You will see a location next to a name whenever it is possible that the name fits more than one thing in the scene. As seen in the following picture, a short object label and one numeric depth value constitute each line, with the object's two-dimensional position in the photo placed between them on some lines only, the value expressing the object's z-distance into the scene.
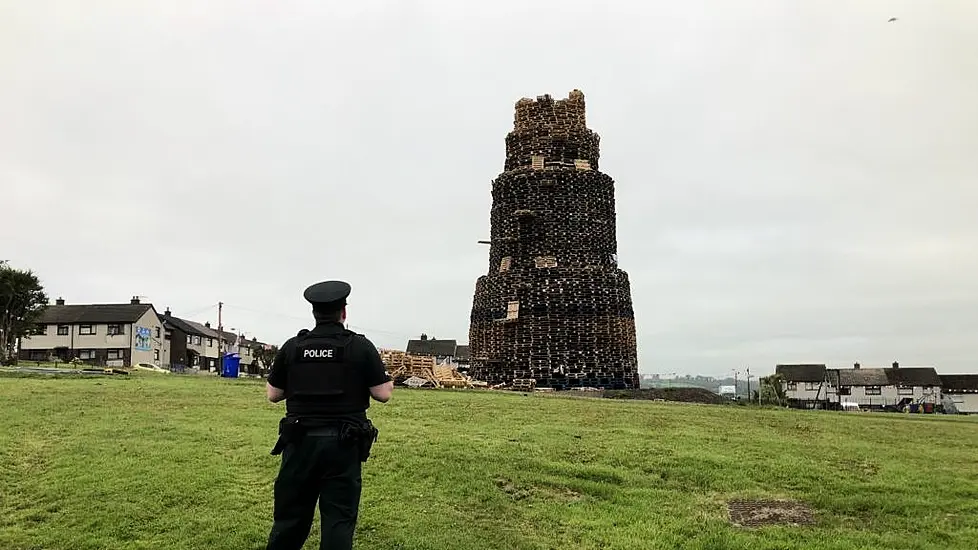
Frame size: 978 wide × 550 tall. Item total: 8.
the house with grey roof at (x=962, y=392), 87.81
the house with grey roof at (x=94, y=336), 76.25
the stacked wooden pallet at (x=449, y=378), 34.84
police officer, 6.80
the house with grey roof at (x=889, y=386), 87.95
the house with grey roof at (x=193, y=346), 87.31
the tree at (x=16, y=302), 55.69
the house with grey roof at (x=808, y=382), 90.25
